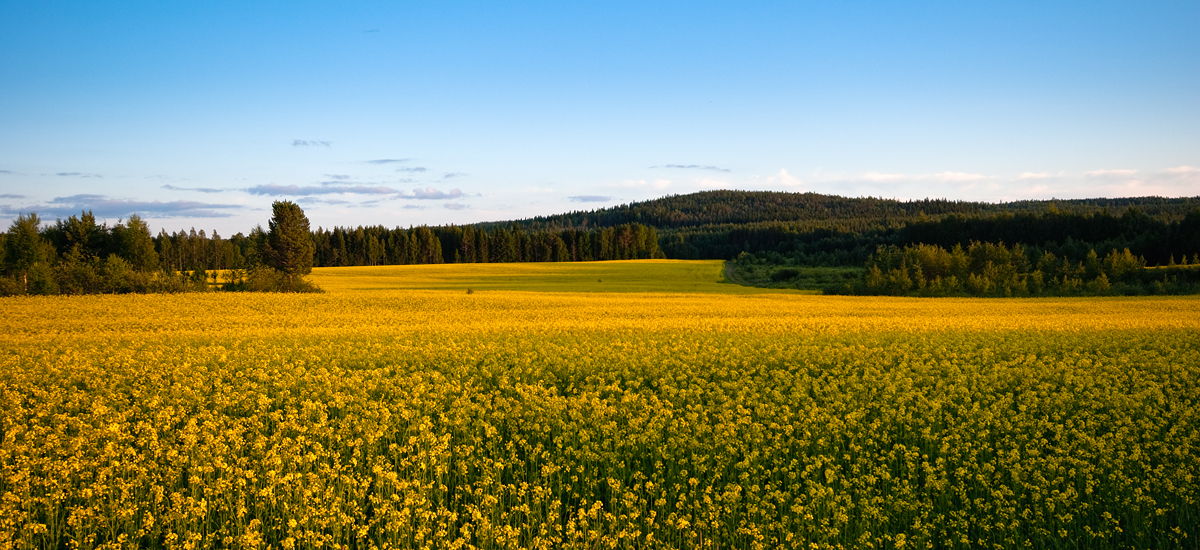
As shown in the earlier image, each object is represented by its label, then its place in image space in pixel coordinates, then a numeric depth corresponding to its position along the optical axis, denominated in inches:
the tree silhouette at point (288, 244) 2142.0
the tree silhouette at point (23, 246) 1860.2
